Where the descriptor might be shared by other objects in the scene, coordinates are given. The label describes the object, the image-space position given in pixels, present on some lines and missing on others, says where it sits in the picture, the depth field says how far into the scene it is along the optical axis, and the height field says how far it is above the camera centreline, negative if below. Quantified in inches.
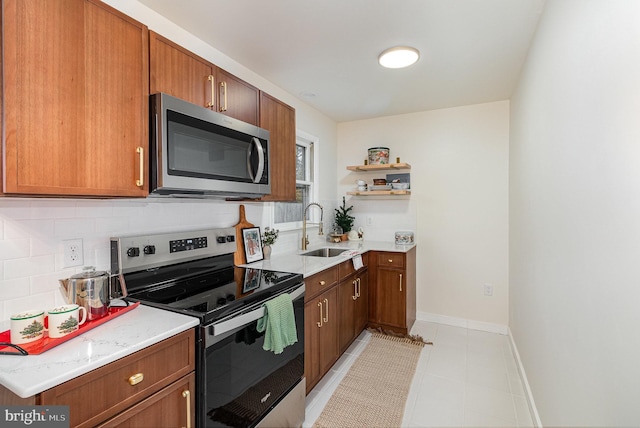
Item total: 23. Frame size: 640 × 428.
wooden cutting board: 89.8 -9.7
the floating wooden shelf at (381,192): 136.8 +9.6
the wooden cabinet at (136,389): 34.4 -21.9
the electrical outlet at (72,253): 54.5 -6.6
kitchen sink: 124.4 -15.7
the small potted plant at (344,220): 149.7 -3.1
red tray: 37.4 -16.3
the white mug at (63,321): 40.8 -14.2
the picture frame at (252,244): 92.1 -9.1
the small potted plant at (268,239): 99.0 -8.4
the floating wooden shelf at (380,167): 136.6 +21.3
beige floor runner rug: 75.7 -50.4
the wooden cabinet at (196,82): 56.6 +28.3
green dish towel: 61.0 -22.6
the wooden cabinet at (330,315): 82.0 -31.8
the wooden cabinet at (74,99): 38.7 +17.0
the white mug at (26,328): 39.4 -14.6
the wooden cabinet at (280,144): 86.2 +21.4
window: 121.6 +13.2
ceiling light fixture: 83.8 +44.3
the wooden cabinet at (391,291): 121.8 -31.7
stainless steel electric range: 49.8 -17.6
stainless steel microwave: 54.8 +12.9
